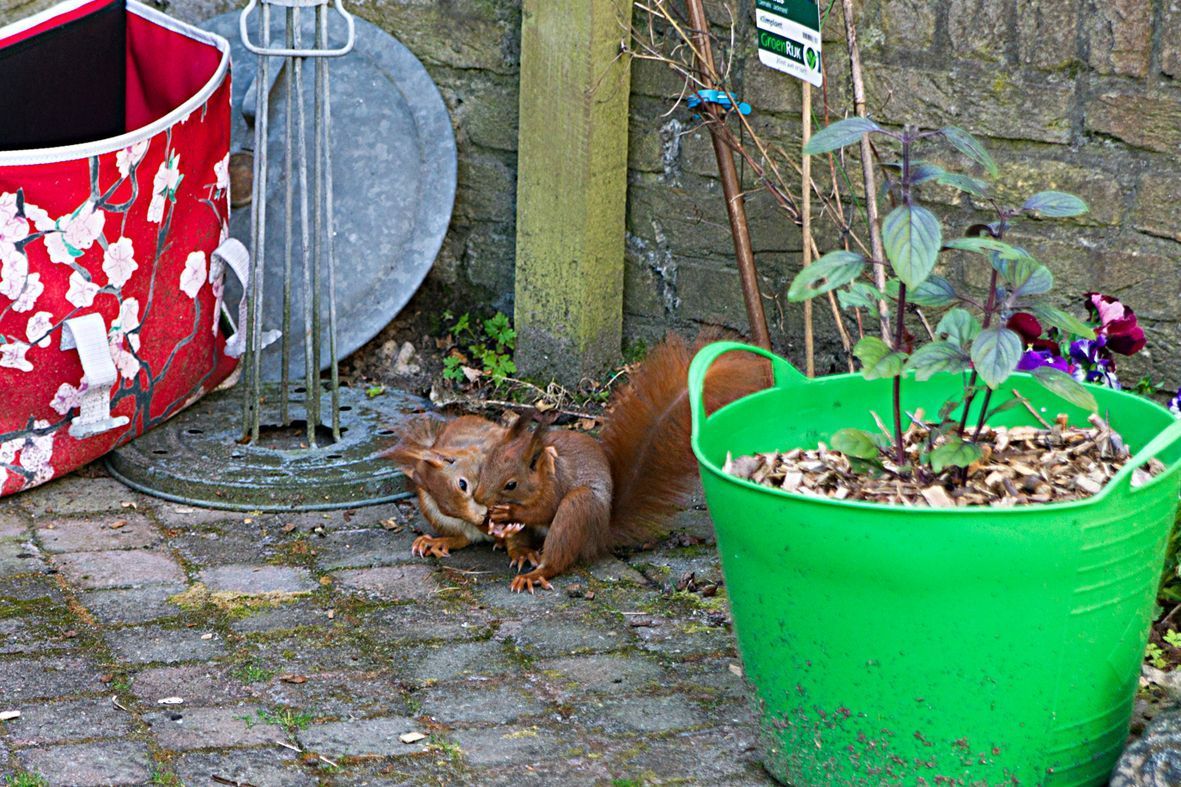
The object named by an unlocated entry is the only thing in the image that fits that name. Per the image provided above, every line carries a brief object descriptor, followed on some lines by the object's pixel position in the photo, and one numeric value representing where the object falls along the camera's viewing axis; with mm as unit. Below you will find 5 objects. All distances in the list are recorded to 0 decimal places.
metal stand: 3598
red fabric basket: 3445
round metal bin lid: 4398
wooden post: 3969
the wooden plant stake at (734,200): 3613
